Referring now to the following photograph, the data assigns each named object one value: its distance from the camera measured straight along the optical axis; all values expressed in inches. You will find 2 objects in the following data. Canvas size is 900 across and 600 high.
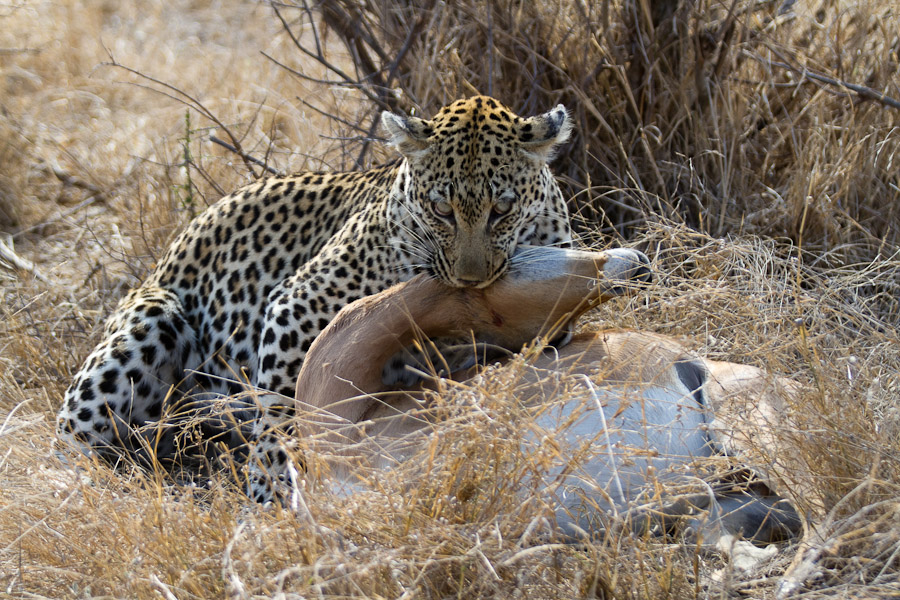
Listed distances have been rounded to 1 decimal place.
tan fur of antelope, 252.8
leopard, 330.3
